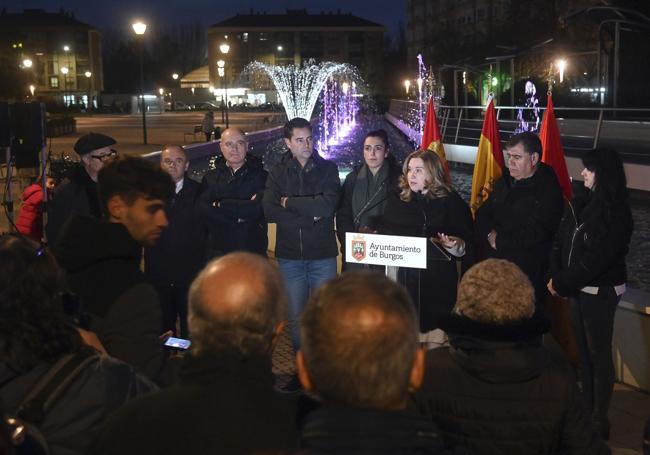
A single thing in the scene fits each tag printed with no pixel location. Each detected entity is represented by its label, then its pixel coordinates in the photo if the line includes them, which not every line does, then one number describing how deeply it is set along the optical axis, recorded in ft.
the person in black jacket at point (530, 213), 18.95
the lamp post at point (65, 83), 456.00
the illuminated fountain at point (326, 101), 135.85
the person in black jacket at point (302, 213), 20.88
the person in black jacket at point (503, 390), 9.04
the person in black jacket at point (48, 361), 7.74
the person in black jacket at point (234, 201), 21.09
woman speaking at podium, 18.66
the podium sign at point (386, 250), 17.95
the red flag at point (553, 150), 25.72
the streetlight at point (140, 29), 95.91
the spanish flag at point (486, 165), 26.30
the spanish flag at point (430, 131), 29.12
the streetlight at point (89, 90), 342.44
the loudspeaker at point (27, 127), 28.25
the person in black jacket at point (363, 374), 5.96
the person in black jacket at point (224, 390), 6.67
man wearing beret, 17.73
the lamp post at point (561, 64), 112.84
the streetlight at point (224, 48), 135.85
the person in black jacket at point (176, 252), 19.77
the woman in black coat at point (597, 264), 16.02
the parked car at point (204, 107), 311.27
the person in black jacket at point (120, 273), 10.16
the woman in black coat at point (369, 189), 20.97
